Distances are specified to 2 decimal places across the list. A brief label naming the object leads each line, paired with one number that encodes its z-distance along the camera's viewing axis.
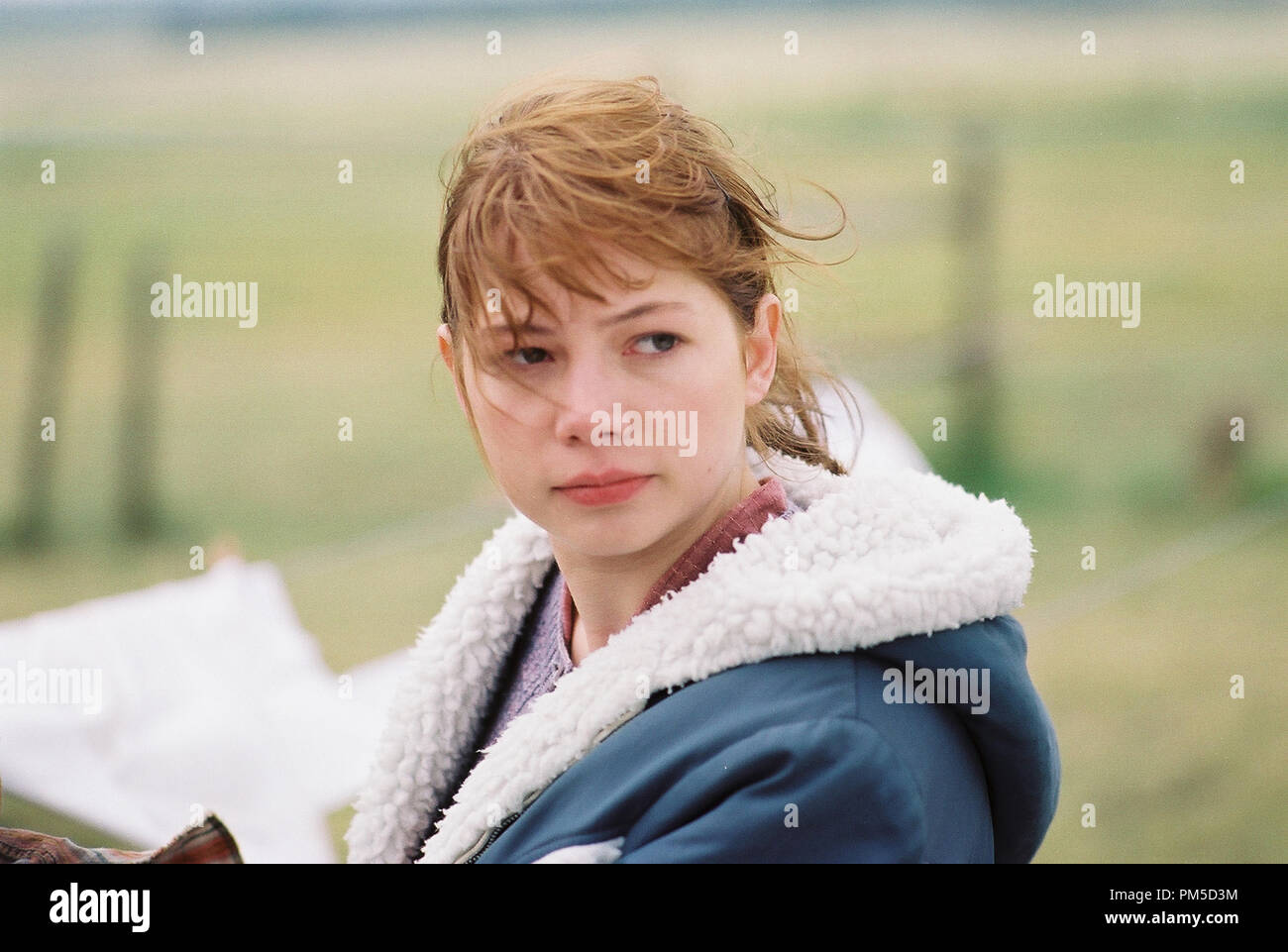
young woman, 2.01
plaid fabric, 2.17
